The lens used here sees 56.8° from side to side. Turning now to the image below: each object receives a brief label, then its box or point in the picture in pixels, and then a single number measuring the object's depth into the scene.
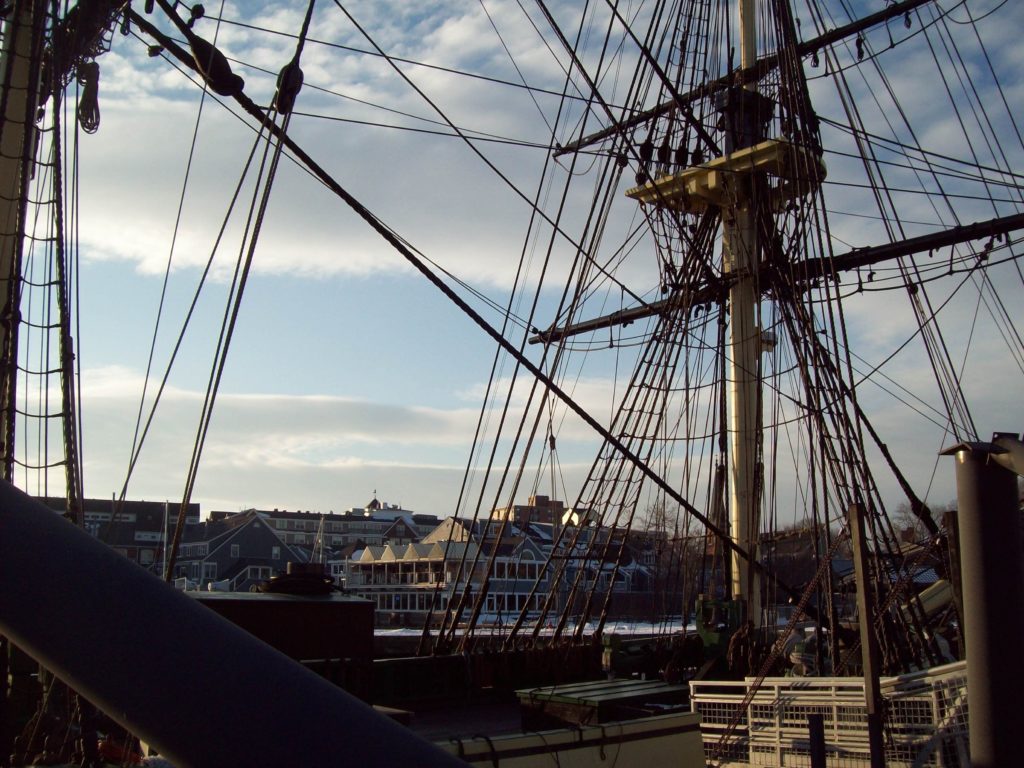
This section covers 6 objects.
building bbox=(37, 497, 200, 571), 46.22
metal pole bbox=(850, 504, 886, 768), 6.04
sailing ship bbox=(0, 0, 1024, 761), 7.26
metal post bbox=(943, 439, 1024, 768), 3.22
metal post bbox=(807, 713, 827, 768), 6.23
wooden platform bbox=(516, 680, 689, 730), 7.67
